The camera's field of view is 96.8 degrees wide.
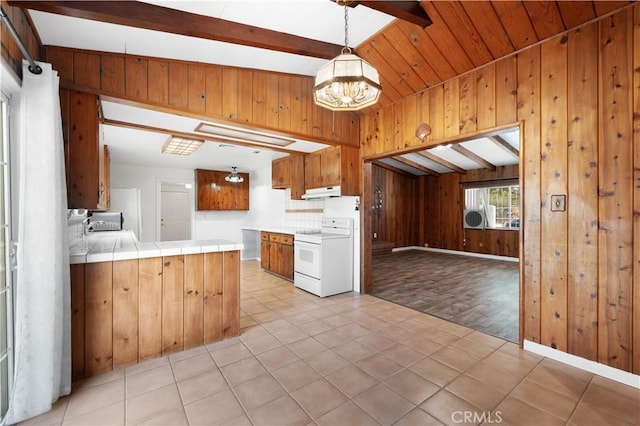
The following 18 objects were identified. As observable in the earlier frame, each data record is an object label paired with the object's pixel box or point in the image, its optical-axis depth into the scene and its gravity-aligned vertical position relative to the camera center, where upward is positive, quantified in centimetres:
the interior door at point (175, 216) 716 -10
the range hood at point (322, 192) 416 +30
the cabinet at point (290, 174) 508 +72
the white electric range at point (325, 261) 407 -74
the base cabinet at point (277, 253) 498 -79
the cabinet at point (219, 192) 695 +51
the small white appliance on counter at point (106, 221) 501 -16
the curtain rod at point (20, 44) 136 +88
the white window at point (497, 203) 742 +20
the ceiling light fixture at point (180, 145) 401 +103
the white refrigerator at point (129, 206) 629 +14
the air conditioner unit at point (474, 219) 780 -23
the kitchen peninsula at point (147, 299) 213 -73
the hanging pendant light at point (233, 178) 657 +78
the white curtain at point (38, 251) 165 -23
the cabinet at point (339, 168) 412 +65
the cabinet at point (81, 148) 226 +52
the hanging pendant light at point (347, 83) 181 +84
